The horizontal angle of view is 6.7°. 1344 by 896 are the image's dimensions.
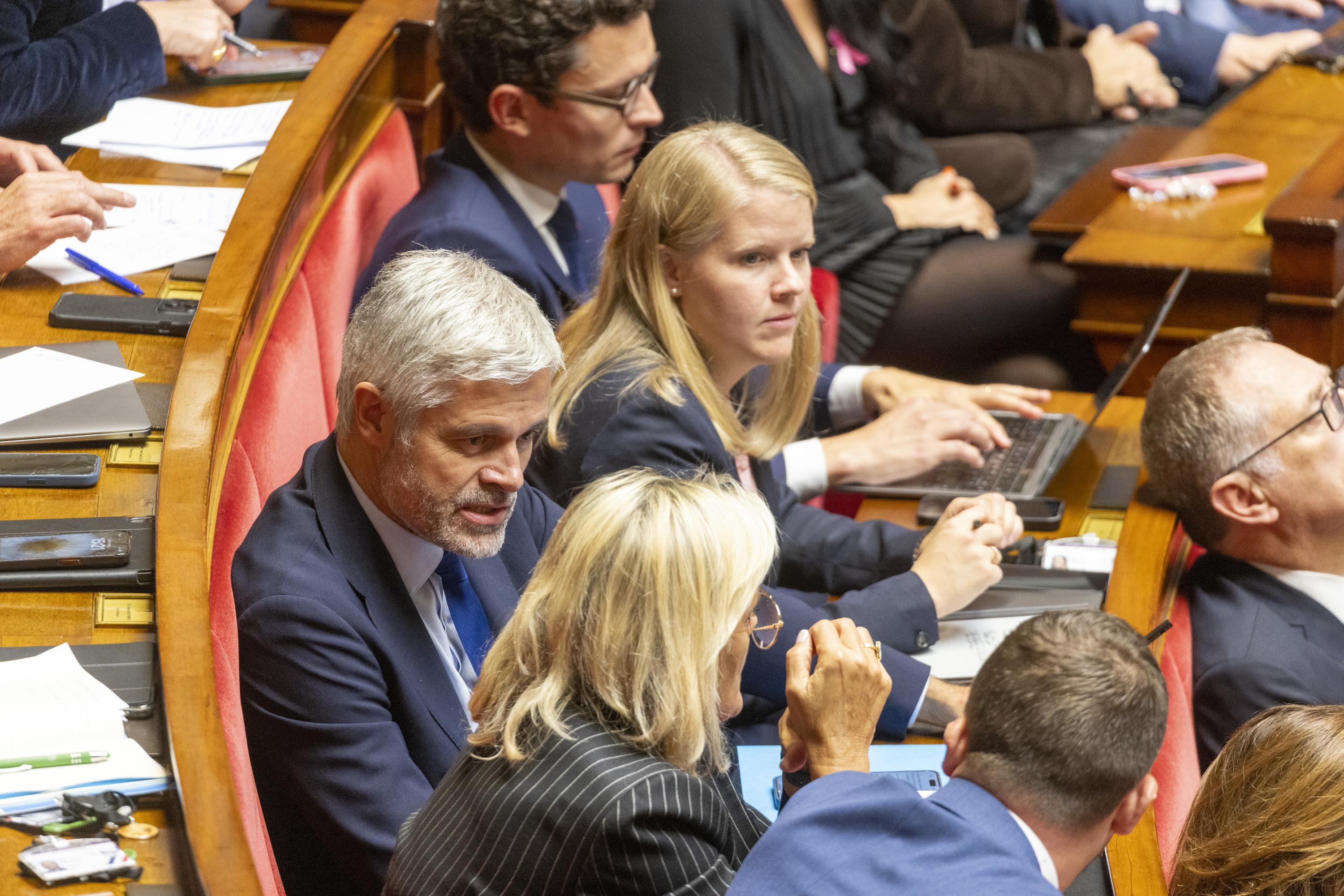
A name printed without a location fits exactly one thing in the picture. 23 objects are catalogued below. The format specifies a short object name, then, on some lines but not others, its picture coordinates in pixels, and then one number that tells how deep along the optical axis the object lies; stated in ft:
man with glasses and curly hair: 33.30
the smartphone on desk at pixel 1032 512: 33.09
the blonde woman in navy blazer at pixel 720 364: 32.33
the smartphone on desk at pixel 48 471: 31.45
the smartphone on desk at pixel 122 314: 32.09
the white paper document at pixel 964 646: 32.24
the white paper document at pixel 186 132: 33.18
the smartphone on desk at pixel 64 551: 31.19
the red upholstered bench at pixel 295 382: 31.33
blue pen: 32.29
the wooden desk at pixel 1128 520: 31.37
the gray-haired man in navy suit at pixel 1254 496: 32.27
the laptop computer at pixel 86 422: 31.57
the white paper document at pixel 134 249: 32.39
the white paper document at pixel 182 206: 32.71
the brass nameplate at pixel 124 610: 31.11
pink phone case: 35.18
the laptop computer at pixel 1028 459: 33.35
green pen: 30.67
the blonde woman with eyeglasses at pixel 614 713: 30.64
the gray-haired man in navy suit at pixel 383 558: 31.24
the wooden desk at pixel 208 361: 30.54
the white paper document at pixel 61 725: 30.65
